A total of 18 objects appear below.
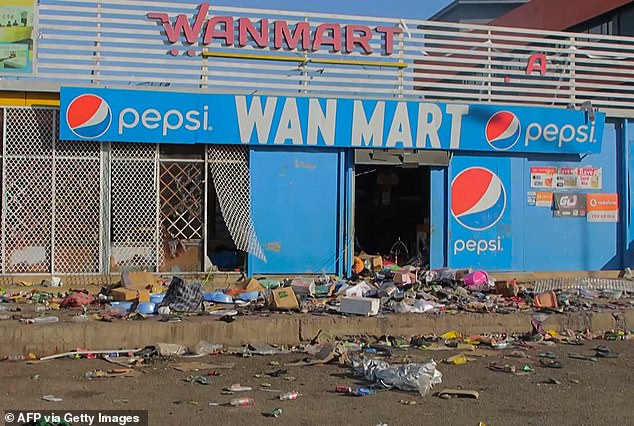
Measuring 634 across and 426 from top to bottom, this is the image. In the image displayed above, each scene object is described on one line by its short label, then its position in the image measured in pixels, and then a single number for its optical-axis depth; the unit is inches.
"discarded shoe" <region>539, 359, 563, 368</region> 324.3
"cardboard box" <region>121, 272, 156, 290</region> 457.4
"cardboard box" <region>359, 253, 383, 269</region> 557.6
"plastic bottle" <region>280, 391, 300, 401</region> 264.8
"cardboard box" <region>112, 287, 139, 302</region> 428.8
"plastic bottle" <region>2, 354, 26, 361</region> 332.2
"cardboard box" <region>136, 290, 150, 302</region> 418.6
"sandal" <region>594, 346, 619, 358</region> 349.1
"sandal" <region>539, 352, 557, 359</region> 344.4
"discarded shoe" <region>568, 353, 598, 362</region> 340.3
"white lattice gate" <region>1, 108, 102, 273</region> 489.7
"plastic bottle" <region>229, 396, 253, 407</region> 255.6
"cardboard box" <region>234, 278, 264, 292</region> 469.7
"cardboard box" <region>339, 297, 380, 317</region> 389.4
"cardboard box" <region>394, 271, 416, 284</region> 493.0
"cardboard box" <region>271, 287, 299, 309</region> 405.7
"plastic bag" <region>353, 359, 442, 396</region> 274.7
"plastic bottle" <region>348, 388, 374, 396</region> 270.7
